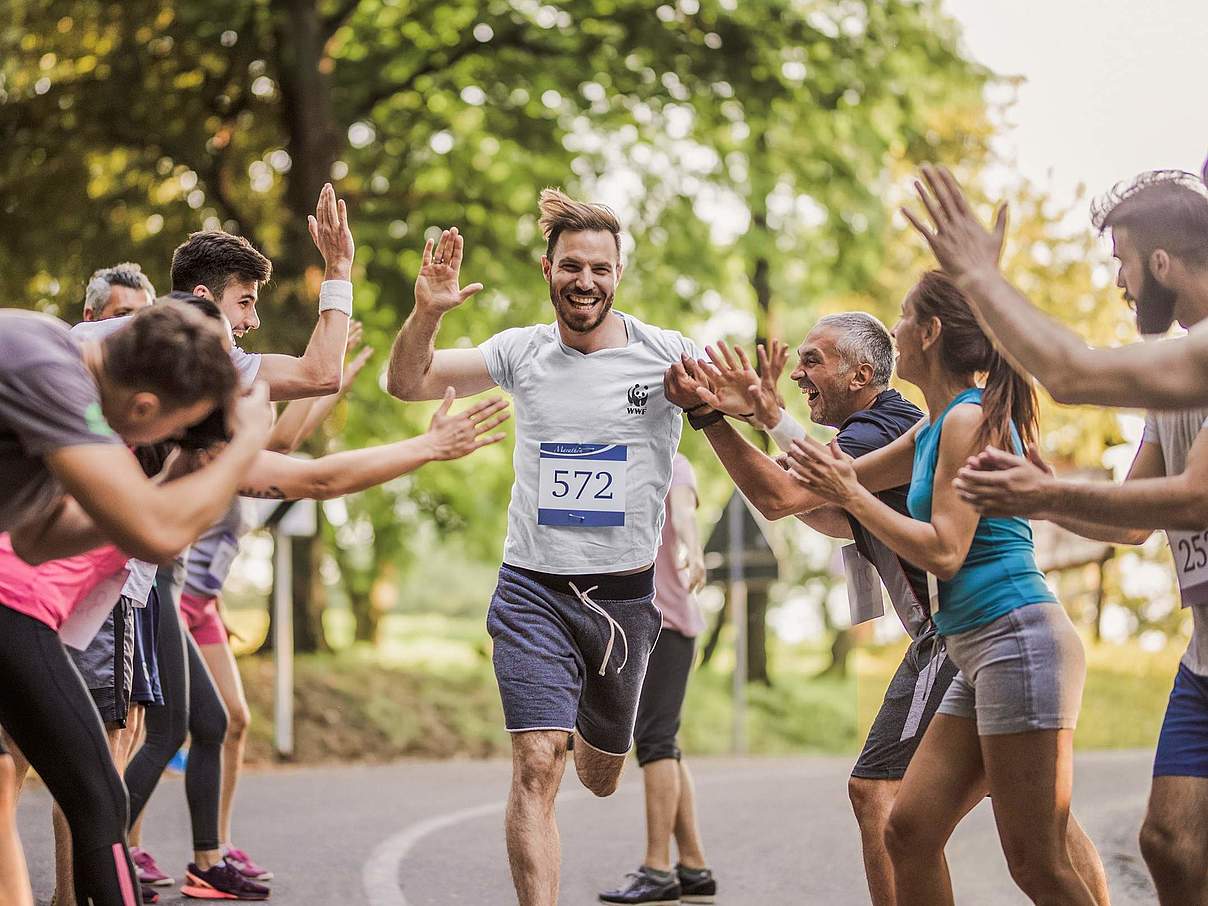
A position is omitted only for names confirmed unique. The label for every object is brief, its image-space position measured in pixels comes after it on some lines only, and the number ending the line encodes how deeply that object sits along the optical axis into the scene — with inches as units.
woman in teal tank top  160.6
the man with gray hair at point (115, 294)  261.6
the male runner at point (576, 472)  215.6
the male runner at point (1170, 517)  141.7
